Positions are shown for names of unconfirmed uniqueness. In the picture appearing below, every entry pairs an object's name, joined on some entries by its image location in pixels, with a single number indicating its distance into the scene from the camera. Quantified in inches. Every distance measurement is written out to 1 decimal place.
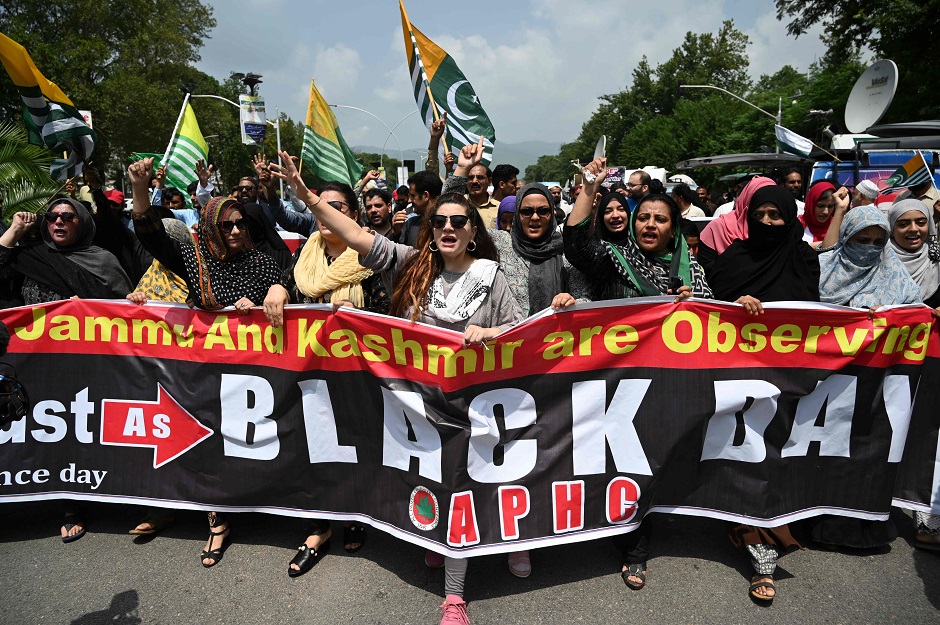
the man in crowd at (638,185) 285.9
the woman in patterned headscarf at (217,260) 131.9
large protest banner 117.4
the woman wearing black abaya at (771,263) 130.9
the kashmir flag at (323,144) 251.3
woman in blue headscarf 127.3
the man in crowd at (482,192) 207.2
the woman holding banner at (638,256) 123.6
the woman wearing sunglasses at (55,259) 142.8
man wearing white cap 195.9
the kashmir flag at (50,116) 188.4
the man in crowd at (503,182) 228.4
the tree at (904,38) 663.1
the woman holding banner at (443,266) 117.9
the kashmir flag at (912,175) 219.0
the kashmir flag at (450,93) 223.8
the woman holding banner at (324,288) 126.6
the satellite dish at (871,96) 432.1
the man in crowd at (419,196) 180.9
